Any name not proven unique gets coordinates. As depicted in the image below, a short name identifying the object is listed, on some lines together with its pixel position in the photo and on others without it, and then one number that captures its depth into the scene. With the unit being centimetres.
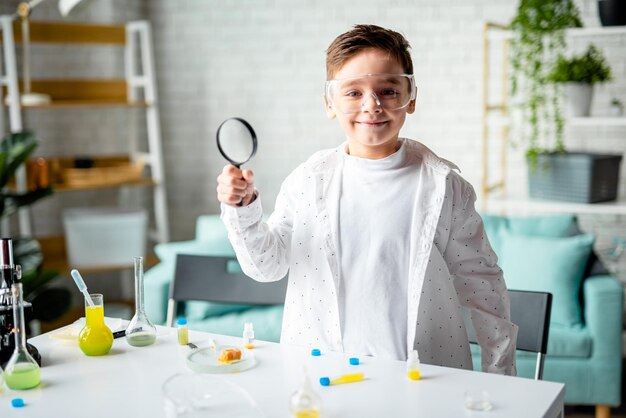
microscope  158
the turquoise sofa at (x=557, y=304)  310
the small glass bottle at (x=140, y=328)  175
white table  136
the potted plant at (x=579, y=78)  355
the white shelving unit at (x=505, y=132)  351
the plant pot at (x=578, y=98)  354
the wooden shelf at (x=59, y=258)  412
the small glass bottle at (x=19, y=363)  147
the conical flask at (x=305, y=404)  128
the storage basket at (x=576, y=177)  353
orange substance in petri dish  159
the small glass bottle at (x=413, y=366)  149
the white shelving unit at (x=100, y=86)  390
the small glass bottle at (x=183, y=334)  174
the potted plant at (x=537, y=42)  350
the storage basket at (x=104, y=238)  412
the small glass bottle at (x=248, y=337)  170
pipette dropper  169
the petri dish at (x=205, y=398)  130
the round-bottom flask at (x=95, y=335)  168
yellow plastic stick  146
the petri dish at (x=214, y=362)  155
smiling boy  175
